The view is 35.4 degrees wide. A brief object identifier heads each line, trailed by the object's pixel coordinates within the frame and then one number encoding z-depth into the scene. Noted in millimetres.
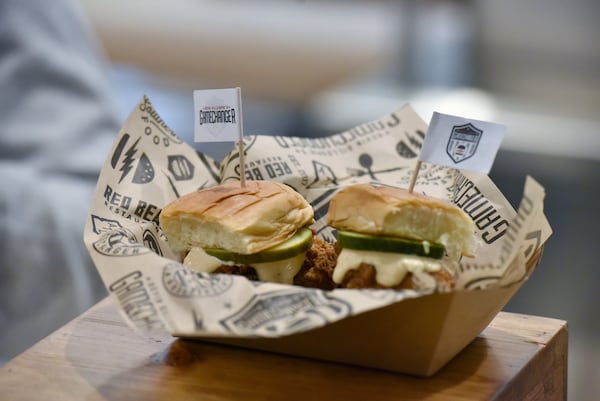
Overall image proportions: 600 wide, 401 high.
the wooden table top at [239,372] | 1141
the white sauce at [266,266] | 1273
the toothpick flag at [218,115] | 1347
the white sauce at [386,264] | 1188
